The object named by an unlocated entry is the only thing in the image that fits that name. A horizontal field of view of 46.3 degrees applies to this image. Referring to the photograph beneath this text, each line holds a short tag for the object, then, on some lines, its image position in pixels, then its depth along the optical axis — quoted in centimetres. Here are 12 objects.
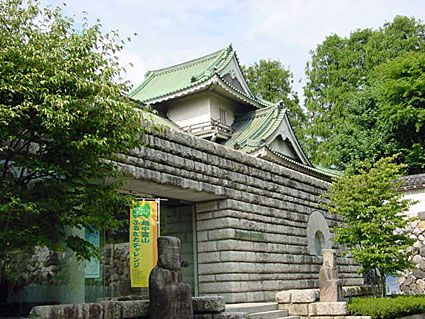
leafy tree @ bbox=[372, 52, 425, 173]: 2572
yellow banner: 968
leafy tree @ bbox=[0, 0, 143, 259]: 588
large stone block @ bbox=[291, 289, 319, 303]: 1241
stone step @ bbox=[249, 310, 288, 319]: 1112
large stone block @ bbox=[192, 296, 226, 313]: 776
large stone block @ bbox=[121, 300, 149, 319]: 673
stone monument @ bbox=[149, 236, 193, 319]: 676
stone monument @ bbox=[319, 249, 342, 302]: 1252
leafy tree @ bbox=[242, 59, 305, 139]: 3778
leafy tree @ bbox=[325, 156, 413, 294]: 1460
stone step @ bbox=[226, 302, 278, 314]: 1078
